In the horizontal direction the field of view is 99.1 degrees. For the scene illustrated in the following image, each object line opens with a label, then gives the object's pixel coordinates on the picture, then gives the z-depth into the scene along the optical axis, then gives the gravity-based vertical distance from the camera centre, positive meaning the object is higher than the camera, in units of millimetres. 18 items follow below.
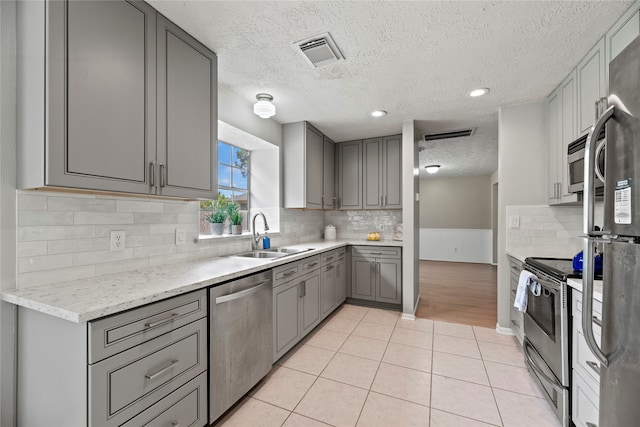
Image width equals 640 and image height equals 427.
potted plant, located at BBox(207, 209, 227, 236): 2533 -74
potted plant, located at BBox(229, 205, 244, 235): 2731 -79
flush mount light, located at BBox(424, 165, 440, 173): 5812 +1014
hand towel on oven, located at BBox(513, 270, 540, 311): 1977 -525
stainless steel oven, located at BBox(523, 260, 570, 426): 1578 -805
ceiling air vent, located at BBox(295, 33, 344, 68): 1788 +1133
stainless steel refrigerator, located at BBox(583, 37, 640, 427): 781 -93
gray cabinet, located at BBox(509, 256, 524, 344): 2476 -837
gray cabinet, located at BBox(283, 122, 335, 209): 3371 +616
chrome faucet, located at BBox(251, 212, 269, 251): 2846 -271
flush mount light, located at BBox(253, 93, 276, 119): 2422 +939
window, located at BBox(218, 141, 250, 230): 2986 +461
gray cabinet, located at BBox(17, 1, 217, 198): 1146 +561
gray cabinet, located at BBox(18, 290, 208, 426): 1030 -654
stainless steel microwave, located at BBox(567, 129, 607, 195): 1852 +361
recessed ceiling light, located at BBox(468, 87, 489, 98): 2501 +1150
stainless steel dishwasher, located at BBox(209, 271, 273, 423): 1571 -803
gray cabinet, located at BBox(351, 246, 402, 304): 3537 -793
